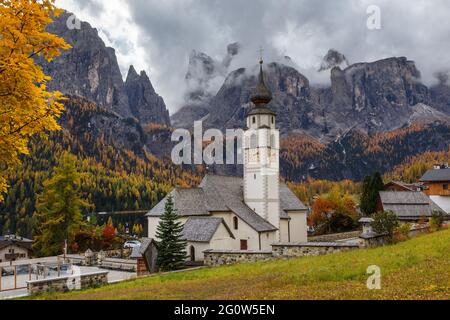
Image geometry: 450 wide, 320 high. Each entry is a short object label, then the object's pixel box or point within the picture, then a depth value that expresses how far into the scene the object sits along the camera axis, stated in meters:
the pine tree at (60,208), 46.12
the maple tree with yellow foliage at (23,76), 9.34
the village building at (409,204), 48.84
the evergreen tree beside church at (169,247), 30.41
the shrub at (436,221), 31.59
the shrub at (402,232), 25.41
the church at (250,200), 40.06
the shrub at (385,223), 23.98
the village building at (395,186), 76.88
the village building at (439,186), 57.03
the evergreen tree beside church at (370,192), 61.44
